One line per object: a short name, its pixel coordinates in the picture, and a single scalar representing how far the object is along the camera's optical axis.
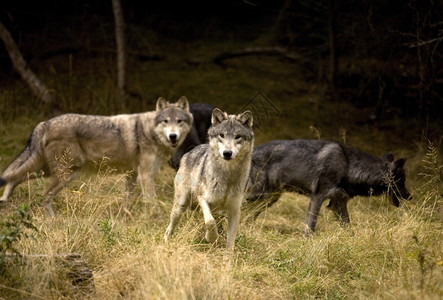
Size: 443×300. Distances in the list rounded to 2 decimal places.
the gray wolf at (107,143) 15.41
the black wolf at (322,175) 15.54
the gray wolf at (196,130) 19.00
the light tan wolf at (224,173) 11.22
